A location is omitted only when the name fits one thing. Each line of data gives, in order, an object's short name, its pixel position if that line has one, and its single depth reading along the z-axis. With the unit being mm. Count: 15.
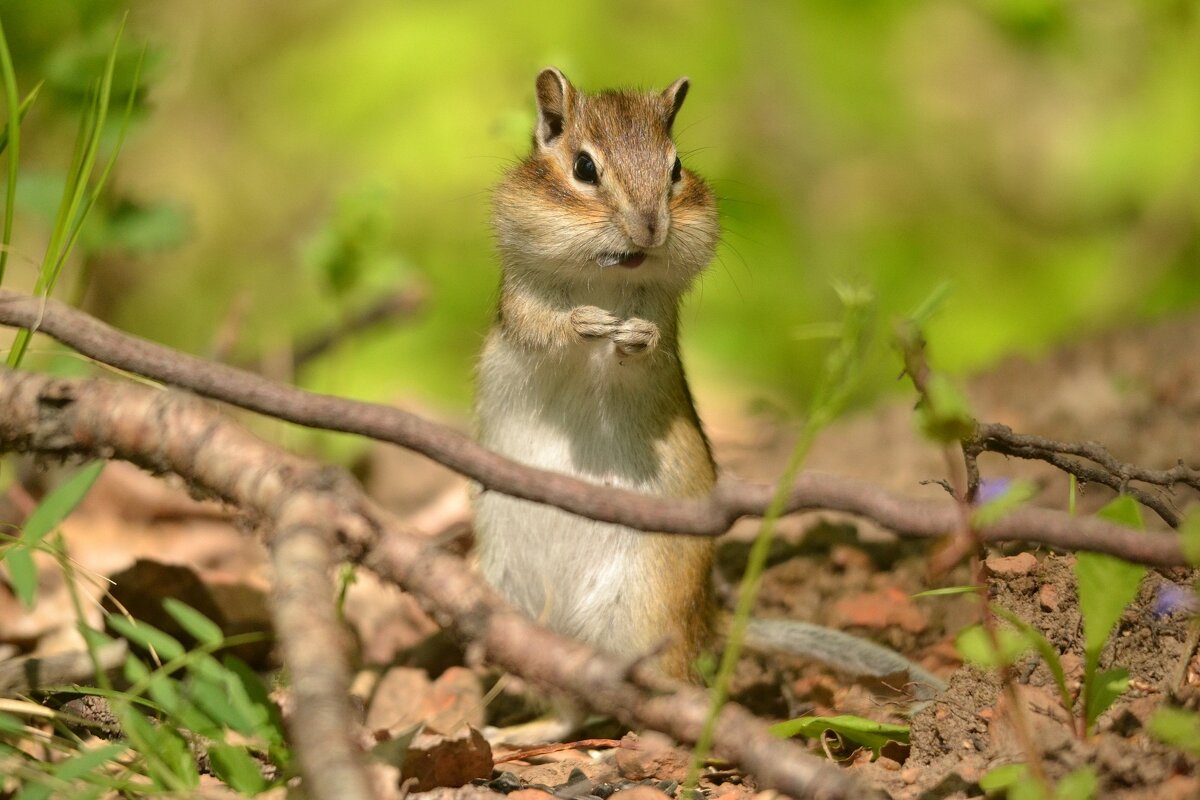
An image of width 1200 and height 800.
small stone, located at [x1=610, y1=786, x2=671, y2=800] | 4148
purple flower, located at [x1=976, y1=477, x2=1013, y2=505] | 3954
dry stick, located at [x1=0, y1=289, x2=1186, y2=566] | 3461
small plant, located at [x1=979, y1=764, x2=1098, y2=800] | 3240
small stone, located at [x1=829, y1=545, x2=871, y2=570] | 6965
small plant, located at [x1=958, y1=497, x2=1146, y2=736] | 3850
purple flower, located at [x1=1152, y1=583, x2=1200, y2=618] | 4221
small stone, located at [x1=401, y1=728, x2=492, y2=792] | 4422
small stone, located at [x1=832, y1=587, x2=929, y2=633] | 6375
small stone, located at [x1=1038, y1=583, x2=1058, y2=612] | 4387
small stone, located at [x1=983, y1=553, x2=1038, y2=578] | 4445
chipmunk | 6289
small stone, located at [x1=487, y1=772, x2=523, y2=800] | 4520
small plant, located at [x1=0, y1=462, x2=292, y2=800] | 3529
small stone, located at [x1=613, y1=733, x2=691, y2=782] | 4703
